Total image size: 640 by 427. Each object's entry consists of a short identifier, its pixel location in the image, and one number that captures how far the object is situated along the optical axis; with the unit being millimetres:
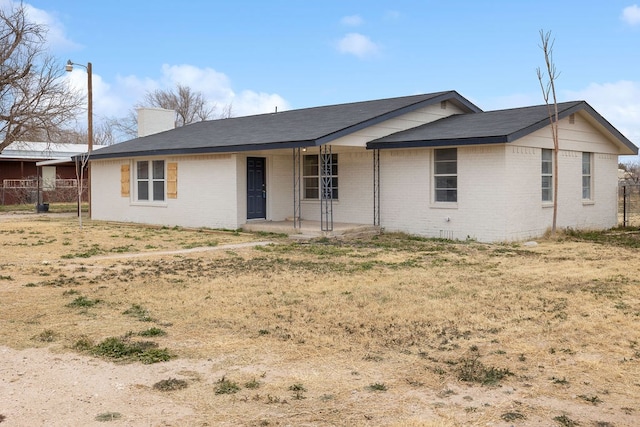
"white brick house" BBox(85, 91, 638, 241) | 15906
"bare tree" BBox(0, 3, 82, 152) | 31875
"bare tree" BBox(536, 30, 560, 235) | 16500
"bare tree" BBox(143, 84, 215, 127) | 59656
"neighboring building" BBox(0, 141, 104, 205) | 37156
